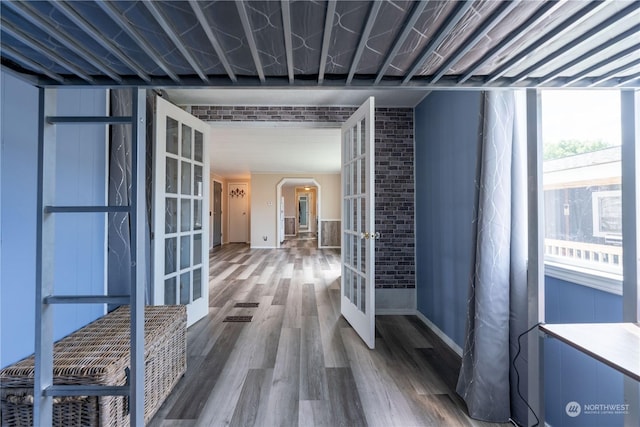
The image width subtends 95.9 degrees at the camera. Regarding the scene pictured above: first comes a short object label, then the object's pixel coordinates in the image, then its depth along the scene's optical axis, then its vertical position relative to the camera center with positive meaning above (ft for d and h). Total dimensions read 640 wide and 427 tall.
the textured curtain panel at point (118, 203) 6.79 +0.27
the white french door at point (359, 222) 8.16 -0.24
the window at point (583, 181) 4.58 +0.60
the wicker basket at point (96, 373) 4.07 -2.38
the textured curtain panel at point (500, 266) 5.29 -0.95
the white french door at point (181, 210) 8.57 +0.14
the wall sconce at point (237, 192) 35.14 +2.77
